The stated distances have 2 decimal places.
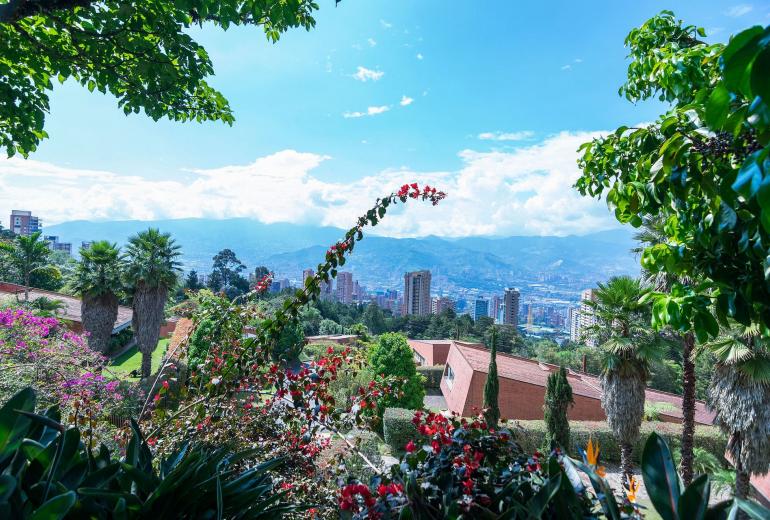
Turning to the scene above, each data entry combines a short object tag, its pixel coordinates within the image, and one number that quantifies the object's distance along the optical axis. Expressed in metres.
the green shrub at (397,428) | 13.72
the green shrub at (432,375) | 27.98
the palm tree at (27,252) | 23.88
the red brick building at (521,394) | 16.92
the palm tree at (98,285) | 18.20
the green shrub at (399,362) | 16.34
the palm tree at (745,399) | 8.45
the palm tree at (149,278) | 17.59
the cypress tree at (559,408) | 13.04
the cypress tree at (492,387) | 14.49
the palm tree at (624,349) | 10.41
